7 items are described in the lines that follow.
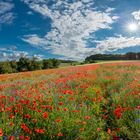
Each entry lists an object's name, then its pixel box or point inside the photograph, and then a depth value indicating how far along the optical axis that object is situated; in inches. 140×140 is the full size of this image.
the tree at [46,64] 1891.1
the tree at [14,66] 1705.6
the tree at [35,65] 1777.5
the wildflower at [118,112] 111.0
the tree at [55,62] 1938.9
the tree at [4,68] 1579.0
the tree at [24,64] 1772.1
